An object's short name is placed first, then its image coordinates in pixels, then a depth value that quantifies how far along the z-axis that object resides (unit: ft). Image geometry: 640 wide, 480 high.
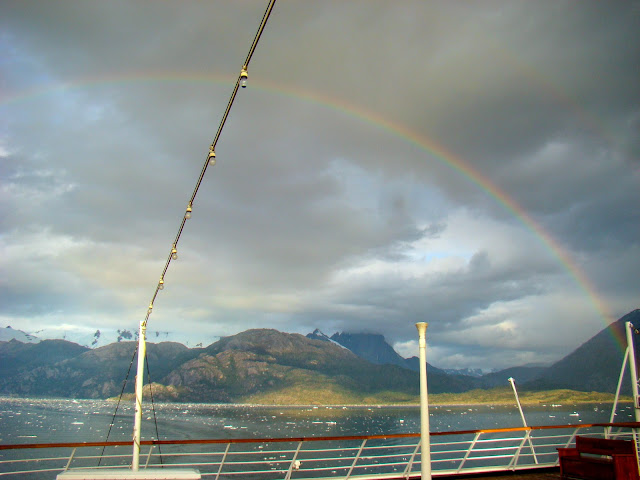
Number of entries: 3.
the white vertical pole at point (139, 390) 34.68
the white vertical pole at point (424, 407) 26.54
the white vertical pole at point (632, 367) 52.07
